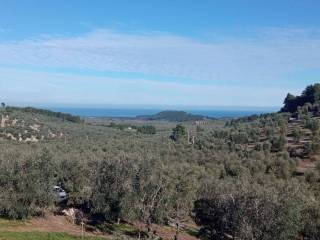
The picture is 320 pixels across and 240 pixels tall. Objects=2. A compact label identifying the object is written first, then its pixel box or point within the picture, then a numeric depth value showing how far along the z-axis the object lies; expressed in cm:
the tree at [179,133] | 12031
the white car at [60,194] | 6298
